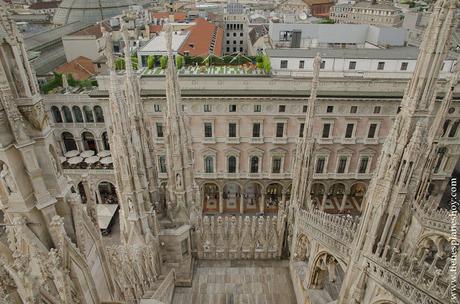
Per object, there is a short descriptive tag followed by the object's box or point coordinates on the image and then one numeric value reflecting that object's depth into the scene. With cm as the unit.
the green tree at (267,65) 3061
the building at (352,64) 3112
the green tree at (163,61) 3092
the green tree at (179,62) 3181
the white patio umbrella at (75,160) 3158
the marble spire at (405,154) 782
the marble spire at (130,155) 1203
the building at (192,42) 3284
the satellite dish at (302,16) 5416
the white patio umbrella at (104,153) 3291
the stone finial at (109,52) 1101
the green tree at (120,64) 2995
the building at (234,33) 7369
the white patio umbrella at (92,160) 3177
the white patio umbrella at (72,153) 3291
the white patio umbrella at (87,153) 3275
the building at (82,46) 4669
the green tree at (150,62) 3155
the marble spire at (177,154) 1363
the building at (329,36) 3791
